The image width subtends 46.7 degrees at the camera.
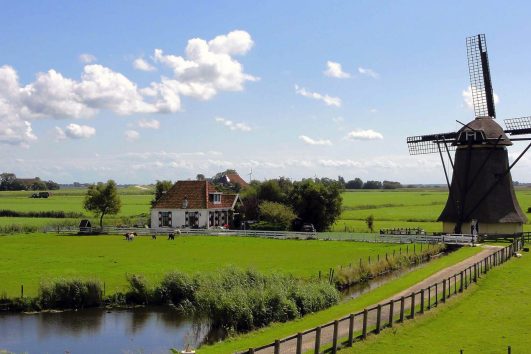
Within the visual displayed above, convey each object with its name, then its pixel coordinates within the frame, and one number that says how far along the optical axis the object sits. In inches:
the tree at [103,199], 2817.4
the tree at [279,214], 2679.6
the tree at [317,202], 2719.0
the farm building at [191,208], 2743.6
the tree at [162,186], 3203.7
